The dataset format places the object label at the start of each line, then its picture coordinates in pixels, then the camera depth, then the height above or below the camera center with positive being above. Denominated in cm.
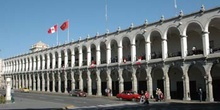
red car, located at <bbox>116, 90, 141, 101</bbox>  4047 -316
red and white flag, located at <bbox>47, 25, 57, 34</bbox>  6694 +968
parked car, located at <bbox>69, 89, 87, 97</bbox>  5306 -350
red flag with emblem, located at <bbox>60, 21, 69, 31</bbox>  6167 +965
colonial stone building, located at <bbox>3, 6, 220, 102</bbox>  3903 +195
